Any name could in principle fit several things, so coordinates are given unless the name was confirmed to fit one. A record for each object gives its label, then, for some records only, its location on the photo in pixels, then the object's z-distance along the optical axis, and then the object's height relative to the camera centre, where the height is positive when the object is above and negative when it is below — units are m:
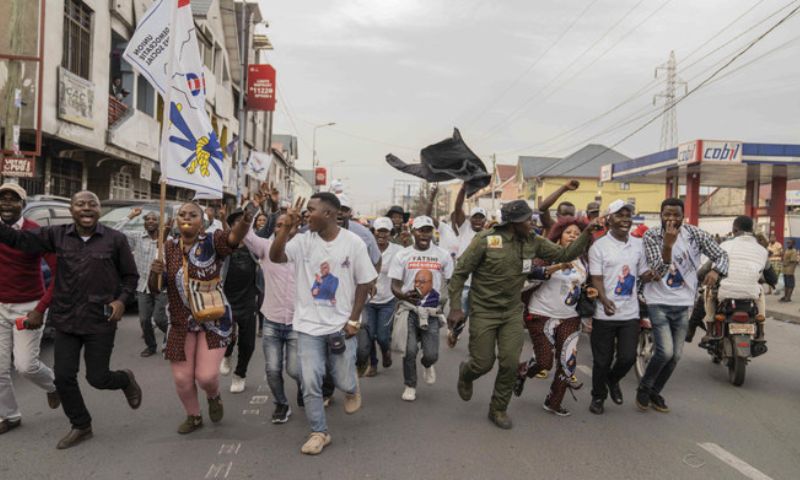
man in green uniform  5.17 -0.47
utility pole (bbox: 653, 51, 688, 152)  41.19 +10.13
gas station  24.12 +3.05
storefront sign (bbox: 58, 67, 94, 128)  14.70 +2.90
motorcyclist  6.58 -0.26
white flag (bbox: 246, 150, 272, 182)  17.67 +1.69
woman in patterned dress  4.66 -0.64
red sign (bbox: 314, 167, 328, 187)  83.04 +6.91
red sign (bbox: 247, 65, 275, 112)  36.84 +8.04
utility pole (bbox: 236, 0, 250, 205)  22.92 +5.88
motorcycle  6.59 -0.99
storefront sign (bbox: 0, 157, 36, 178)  10.84 +0.83
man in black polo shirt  4.46 -0.57
